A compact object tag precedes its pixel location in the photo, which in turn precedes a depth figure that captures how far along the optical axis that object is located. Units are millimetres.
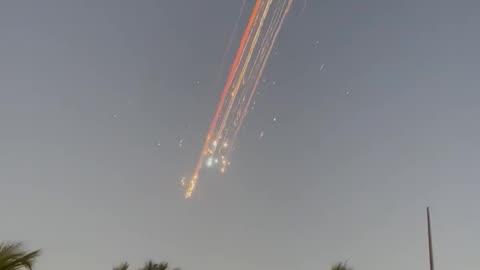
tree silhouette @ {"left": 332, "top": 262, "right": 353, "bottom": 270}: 25725
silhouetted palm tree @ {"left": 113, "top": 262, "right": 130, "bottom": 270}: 22859
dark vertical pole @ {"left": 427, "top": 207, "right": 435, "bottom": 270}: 31184
